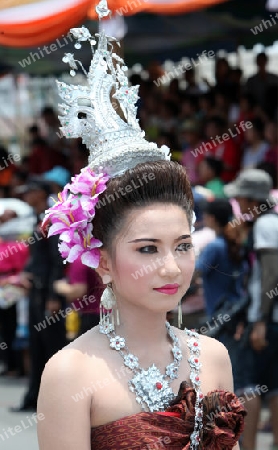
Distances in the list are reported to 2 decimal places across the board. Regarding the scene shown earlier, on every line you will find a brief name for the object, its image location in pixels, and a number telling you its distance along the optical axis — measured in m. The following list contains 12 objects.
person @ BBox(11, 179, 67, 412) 13.32
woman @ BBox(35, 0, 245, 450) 4.63
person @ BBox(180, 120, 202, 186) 16.49
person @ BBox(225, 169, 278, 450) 10.08
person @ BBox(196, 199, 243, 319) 10.30
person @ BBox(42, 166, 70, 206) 13.82
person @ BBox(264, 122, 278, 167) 15.45
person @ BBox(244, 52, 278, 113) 17.18
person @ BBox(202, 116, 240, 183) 15.86
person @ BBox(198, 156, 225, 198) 14.45
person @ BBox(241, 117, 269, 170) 15.77
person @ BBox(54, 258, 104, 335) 11.38
